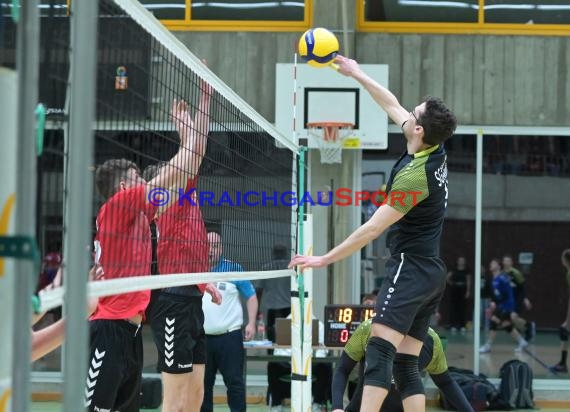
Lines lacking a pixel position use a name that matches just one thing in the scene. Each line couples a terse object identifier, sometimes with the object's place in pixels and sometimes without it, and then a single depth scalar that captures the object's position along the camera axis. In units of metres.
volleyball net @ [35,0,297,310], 3.71
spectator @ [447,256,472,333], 12.75
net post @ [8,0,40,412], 2.48
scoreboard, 10.16
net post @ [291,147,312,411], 7.22
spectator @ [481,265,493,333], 12.80
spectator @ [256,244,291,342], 12.33
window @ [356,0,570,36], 12.77
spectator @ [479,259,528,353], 12.81
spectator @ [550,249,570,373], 12.80
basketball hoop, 12.12
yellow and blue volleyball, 6.88
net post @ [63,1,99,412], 2.43
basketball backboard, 12.24
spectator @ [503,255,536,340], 12.83
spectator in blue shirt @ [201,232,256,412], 9.80
